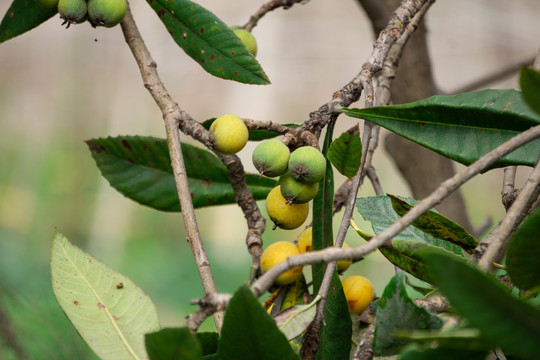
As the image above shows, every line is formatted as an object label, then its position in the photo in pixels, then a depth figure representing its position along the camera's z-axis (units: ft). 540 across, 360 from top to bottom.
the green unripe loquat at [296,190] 9.06
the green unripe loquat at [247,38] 9.79
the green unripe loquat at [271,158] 9.09
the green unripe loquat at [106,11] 9.36
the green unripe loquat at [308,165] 9.01
